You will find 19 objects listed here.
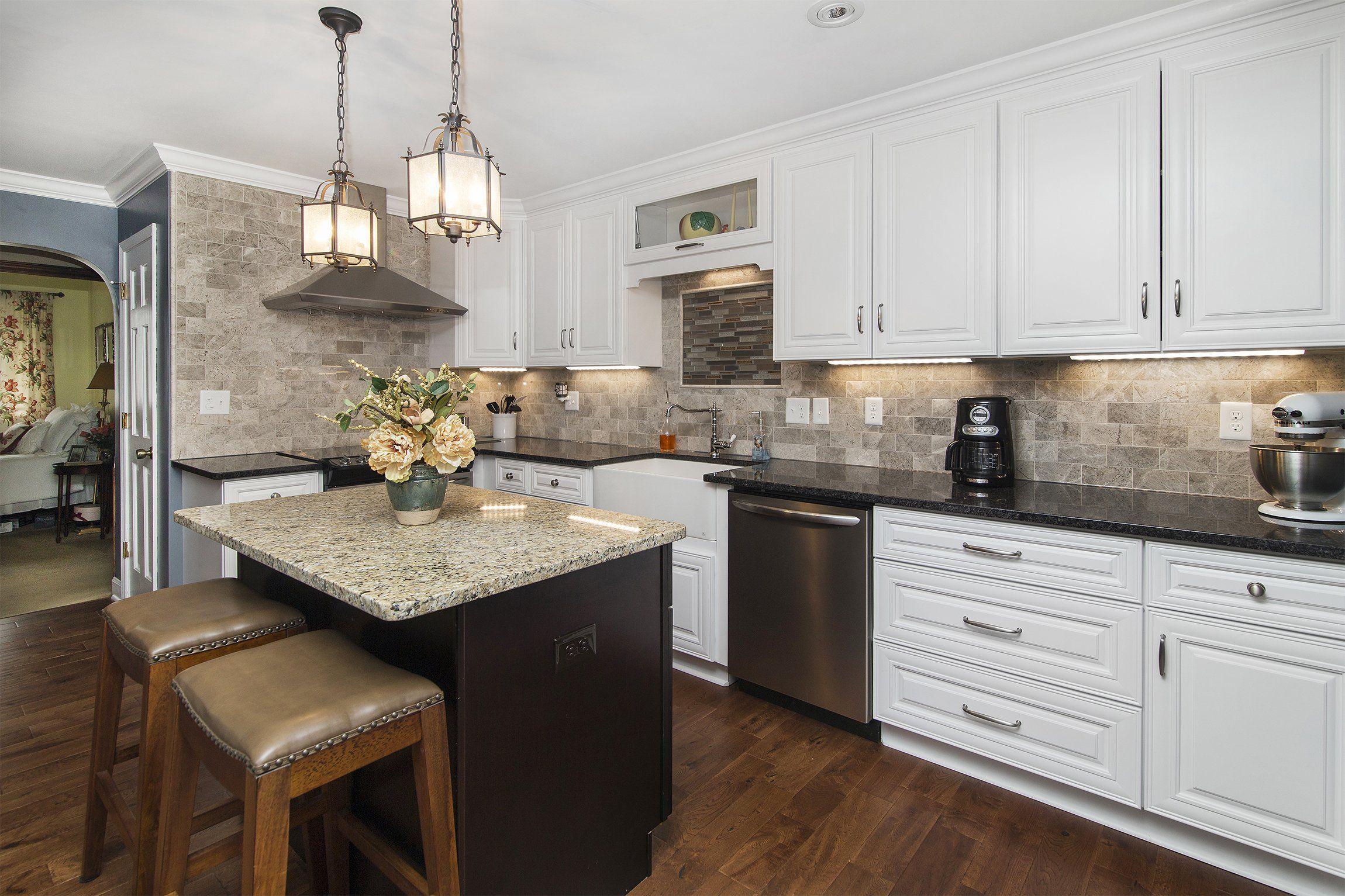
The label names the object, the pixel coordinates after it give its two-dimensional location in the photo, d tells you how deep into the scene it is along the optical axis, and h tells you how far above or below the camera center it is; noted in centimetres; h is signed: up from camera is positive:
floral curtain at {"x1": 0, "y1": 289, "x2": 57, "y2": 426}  673 +86
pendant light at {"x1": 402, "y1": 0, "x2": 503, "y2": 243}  159 +63
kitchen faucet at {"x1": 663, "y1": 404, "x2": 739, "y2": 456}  342 +1
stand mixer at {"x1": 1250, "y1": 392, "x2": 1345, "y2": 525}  171 -7
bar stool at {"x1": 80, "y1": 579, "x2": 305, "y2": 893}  150 -52
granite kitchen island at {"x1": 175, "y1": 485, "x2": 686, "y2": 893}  129 -48
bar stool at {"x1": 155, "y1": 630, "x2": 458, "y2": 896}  108 -53
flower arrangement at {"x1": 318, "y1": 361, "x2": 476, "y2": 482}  161 +3
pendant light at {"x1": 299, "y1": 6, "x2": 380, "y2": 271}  199 +66
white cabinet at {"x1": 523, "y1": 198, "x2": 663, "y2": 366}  359 +80
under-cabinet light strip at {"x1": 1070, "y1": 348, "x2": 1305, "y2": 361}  196 +27
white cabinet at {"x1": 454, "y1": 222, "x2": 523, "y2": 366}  408 +90
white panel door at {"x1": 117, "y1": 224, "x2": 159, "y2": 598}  342 +14
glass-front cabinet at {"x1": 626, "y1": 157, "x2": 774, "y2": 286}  295 +106
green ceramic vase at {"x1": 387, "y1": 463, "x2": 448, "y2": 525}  169 -15
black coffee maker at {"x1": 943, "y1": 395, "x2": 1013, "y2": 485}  237 -1
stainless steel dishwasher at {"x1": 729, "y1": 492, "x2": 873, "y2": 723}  232 -61
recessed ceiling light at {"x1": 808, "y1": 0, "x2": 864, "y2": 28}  196 +130
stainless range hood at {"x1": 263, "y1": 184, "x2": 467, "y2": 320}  324 +75
